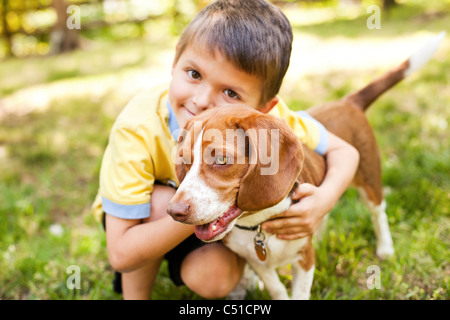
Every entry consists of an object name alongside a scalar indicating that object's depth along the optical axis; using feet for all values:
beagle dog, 1.79
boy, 2.14
